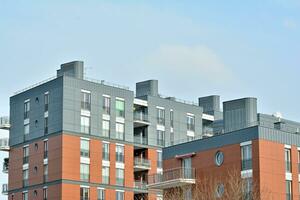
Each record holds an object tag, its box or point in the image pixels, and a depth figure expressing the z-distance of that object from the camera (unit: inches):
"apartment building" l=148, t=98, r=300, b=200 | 2253.9
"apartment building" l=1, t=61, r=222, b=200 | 3499.0
